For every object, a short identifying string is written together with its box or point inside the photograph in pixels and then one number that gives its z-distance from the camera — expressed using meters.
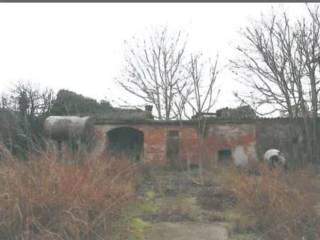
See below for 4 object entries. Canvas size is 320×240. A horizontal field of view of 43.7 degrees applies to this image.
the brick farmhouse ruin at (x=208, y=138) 19.86
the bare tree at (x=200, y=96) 15.82
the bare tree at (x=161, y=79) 28.61
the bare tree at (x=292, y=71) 18.84
